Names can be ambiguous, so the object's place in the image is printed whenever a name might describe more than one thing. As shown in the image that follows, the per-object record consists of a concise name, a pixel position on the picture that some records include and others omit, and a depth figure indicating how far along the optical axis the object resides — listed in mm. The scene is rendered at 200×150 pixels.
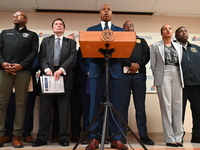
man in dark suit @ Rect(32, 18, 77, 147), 2996
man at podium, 2576
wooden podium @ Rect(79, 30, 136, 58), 2027
